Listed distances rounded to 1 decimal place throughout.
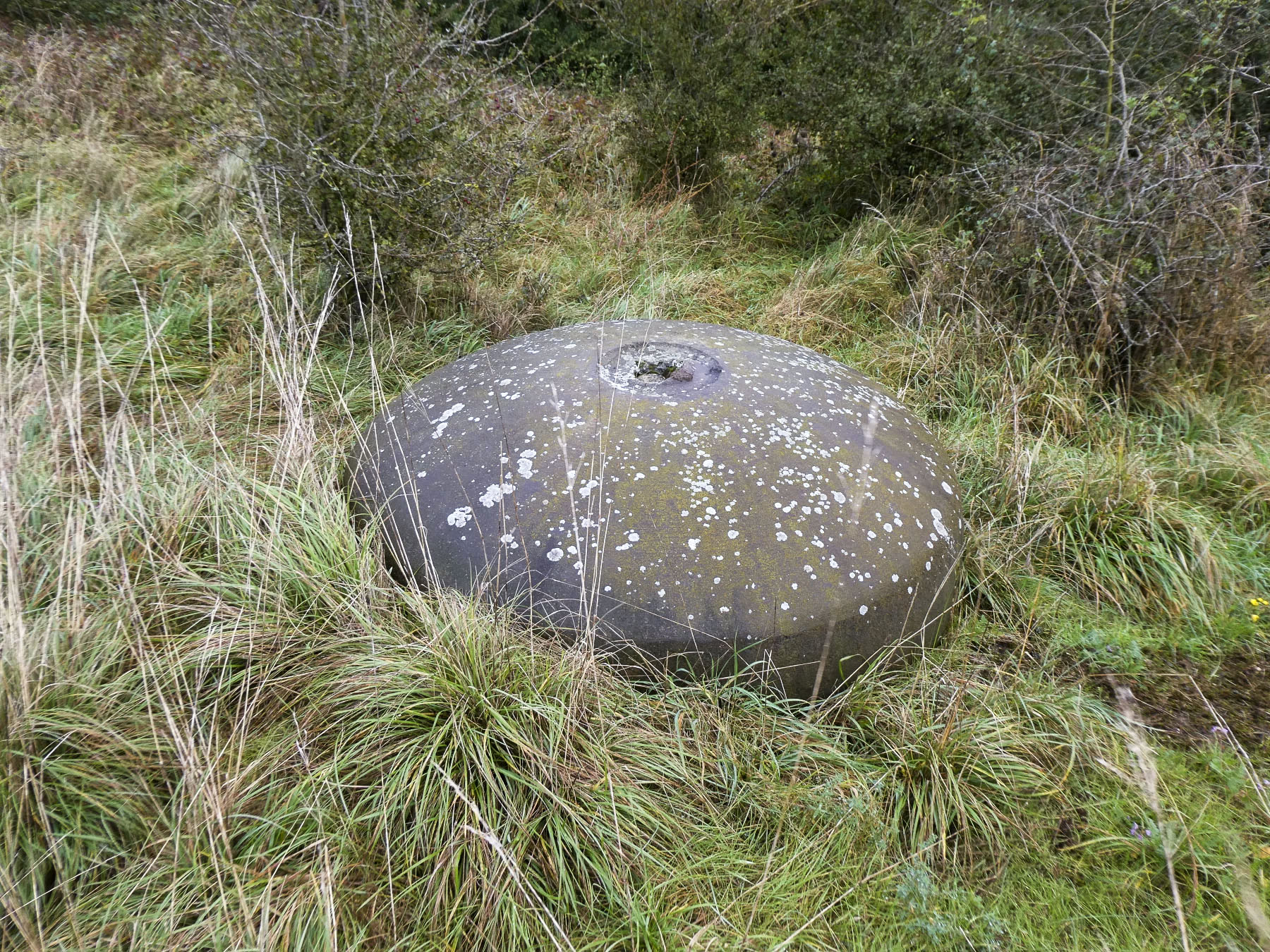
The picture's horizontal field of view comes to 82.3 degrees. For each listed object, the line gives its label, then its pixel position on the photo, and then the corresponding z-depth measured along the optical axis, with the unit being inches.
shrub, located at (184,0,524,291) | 124.4
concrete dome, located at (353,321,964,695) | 70.2
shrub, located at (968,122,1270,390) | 129.3
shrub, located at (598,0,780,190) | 198.7
